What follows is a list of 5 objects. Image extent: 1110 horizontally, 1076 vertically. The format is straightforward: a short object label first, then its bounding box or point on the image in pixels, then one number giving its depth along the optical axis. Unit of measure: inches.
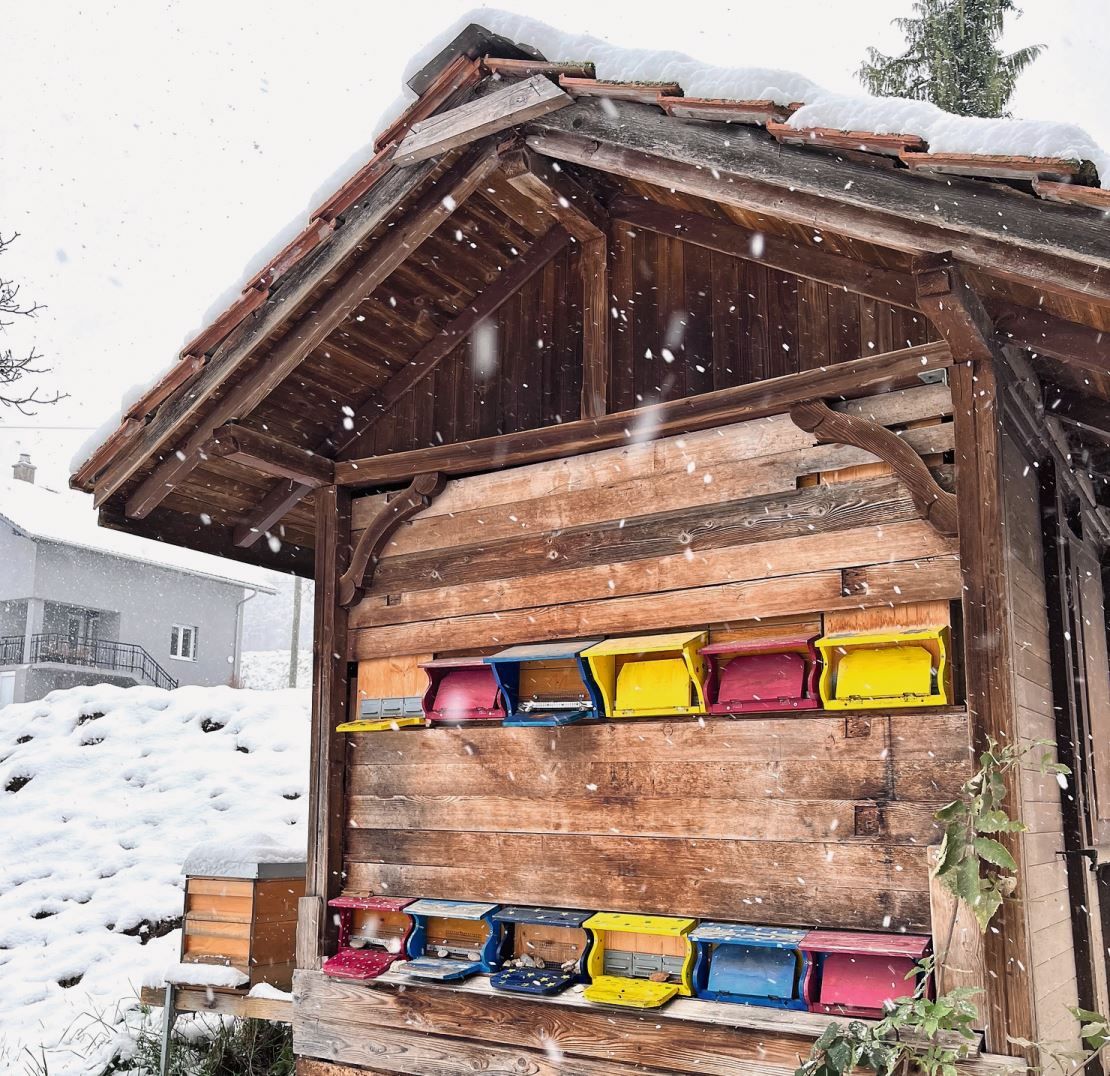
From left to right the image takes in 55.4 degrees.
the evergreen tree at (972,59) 609.9
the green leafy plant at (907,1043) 155.3
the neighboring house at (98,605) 1008.9
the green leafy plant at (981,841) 159.6
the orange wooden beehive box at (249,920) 276.4
